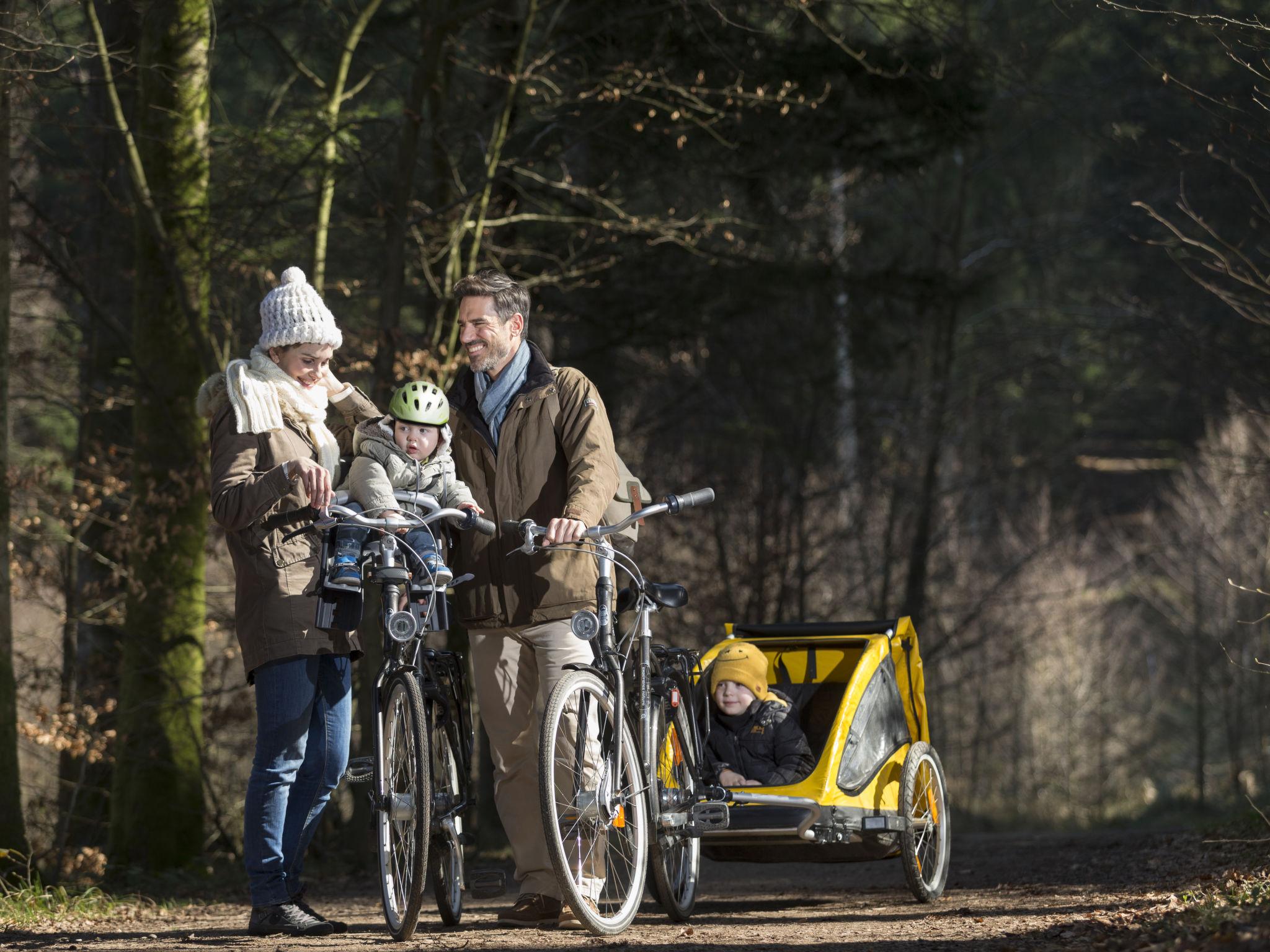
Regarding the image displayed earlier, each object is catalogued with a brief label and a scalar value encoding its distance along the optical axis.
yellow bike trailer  10.64
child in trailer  11.22
